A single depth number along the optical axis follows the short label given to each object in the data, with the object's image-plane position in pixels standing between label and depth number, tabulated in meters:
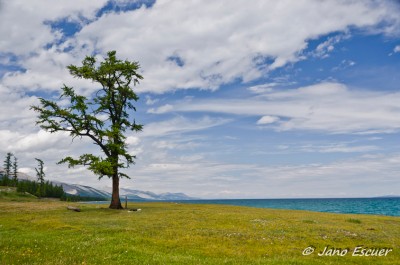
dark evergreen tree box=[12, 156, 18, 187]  137.38
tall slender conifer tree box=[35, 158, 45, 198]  113.00
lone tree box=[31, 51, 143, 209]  49.25
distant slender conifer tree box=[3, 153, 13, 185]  147.61
